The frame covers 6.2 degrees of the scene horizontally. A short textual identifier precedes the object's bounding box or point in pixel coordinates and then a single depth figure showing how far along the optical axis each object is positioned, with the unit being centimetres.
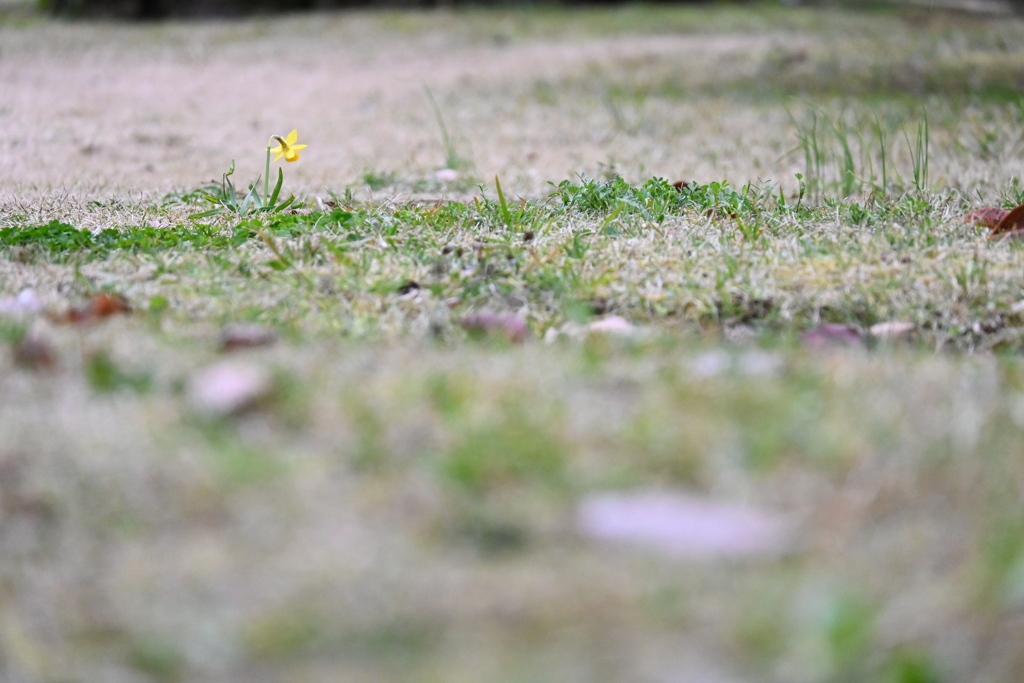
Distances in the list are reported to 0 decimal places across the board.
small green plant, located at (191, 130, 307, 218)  789
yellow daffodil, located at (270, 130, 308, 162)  794
